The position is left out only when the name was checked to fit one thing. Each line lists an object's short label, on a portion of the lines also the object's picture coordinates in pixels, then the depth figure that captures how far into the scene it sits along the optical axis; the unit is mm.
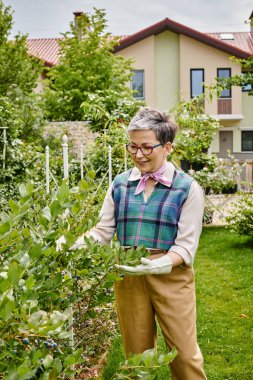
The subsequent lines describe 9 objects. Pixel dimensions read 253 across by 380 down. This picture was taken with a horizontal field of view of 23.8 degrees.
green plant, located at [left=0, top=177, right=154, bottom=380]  1477
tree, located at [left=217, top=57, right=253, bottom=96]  11117
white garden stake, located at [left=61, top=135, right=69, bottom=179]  3691
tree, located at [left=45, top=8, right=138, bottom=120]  19859
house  25797
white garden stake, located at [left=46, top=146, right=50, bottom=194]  4328
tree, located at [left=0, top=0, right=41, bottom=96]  16672
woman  2975
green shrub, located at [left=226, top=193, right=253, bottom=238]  9891
